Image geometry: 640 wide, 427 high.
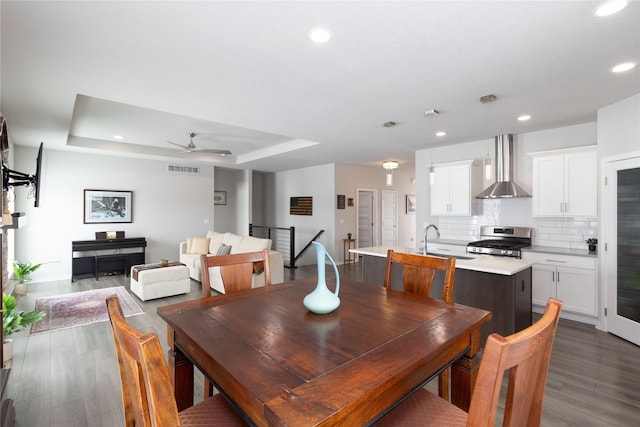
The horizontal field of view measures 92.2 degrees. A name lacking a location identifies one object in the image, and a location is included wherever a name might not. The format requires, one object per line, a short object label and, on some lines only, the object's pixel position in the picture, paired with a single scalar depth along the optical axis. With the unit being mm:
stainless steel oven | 4348
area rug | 3775
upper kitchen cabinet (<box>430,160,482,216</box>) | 5078
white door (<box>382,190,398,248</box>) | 8766
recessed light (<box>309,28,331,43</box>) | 2043
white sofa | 5191
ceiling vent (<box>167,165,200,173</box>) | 7469
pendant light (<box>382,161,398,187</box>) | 4426
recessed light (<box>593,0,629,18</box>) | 1776
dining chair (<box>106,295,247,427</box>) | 769
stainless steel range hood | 4594
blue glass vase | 1513
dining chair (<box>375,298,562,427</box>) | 713
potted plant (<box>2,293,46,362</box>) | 2486
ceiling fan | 5381
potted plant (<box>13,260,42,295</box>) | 4836
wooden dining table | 884
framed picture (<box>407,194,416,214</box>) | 9384
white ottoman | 4668
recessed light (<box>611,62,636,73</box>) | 2541
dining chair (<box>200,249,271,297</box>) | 1959
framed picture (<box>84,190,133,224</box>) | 6426
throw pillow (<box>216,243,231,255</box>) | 5730
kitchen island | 2770
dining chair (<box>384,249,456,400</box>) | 1809
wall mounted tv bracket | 2773
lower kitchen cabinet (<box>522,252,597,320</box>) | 3703
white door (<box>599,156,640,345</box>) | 3193
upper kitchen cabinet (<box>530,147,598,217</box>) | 3900
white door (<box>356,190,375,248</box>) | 8367
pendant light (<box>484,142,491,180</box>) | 3543
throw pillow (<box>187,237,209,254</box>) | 6477
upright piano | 6016
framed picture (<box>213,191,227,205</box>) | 9094
